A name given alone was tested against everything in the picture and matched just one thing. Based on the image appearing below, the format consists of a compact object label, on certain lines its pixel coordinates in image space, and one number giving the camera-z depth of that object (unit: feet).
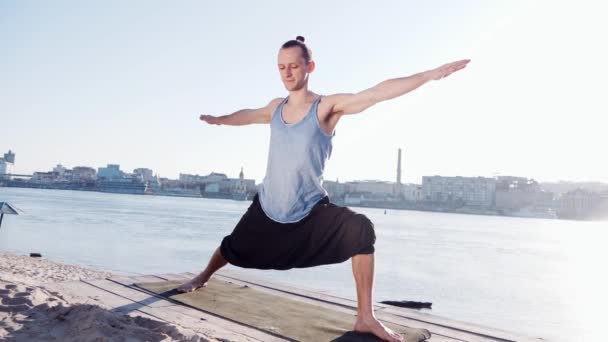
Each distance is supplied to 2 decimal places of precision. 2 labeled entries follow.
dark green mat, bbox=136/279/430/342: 9.57
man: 9.30
